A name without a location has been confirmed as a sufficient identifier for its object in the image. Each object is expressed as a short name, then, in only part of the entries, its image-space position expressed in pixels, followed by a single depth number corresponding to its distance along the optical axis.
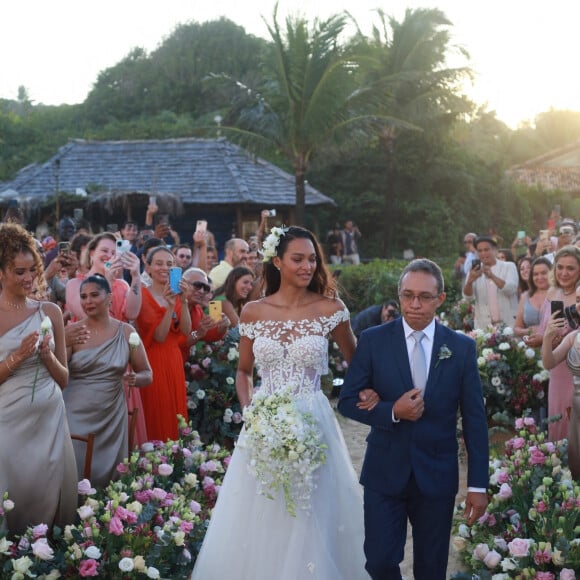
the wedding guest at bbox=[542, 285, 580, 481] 5.83
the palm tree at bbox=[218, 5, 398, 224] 23.39
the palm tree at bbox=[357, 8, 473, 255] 34.25
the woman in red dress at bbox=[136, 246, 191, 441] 7.17
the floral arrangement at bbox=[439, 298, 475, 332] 12.79
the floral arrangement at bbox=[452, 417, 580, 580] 4.70
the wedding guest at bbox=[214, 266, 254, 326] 8.88
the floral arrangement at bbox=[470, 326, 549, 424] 8.80
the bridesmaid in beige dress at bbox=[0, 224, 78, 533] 5.06
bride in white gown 5.04
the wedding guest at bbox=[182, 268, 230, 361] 7.95
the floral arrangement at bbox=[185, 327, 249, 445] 8.16
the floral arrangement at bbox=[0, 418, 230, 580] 4.69
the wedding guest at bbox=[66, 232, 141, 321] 7.15
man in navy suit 4.35
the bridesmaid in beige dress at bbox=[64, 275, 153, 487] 6.07
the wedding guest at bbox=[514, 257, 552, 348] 9.05
